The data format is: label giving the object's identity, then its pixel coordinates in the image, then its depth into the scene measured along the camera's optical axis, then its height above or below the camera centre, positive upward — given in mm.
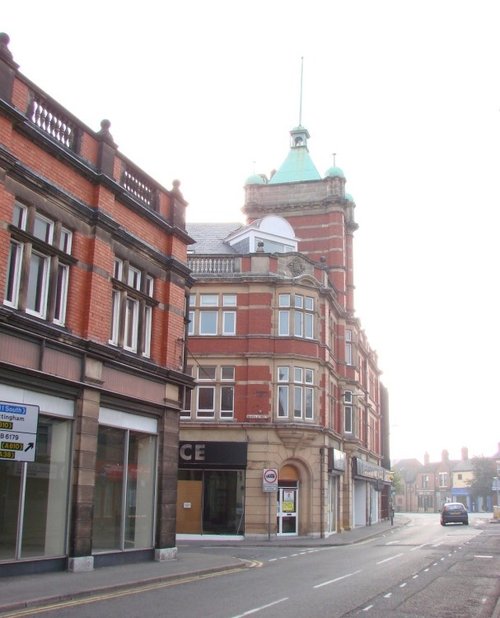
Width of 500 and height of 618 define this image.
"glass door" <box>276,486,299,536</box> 31656 -1562
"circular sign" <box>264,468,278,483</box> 29562 -33
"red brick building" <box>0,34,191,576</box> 13836 +2748
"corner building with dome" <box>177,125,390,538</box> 31312 +3596
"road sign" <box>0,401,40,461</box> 11000 +613
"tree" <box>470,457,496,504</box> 102062 +600
